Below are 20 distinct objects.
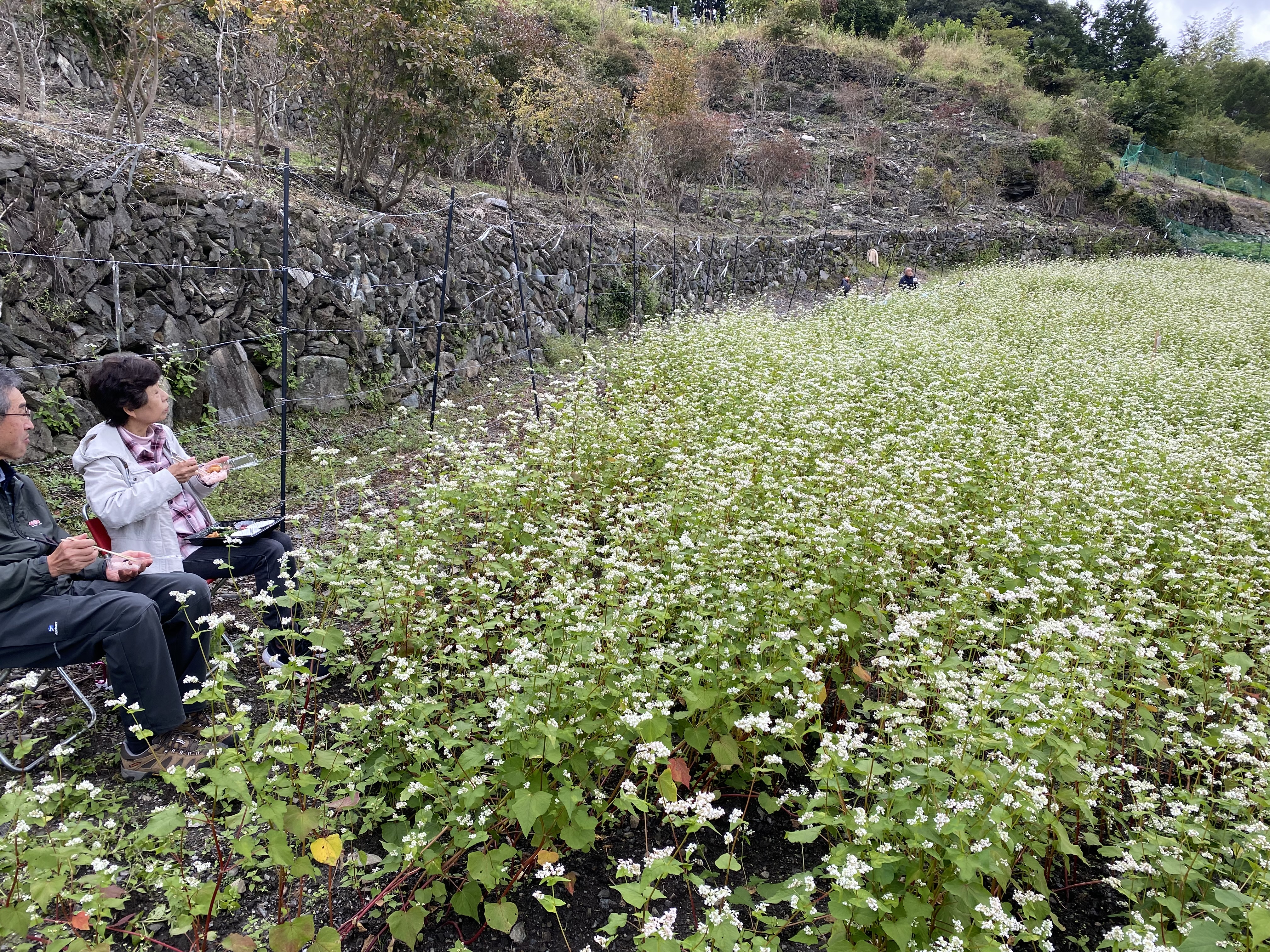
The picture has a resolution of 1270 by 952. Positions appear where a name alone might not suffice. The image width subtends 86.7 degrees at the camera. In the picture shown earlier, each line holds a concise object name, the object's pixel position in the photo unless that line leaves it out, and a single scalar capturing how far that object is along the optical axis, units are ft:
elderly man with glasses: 8.55
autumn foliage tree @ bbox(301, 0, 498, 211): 26.73
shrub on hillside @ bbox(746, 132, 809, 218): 72.38
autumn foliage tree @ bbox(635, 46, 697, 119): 61.67
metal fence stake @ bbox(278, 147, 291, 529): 13.46
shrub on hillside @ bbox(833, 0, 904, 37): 127.13
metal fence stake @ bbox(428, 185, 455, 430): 19.01
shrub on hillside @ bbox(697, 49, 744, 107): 95.91
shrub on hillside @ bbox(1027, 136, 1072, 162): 96.43
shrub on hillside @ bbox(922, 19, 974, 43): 128.26
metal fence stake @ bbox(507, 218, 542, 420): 21.37
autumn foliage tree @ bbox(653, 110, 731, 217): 58.23
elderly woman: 9.60
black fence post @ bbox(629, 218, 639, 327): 39.47
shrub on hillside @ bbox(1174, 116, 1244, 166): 119.44
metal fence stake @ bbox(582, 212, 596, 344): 37.32
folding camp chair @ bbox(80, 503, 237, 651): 9.71
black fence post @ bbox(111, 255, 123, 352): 16.93
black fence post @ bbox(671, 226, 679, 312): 45.35
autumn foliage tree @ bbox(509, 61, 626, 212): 44.68
